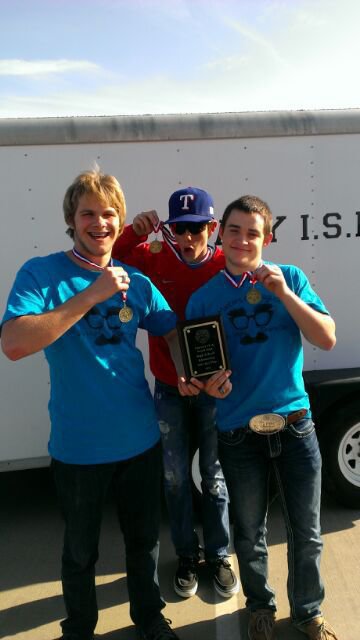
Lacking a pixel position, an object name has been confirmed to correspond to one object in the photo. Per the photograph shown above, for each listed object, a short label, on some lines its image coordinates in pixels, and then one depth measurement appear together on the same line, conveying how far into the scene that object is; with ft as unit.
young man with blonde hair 5.87
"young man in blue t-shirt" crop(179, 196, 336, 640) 6.64
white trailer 10.04
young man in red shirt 8.06
